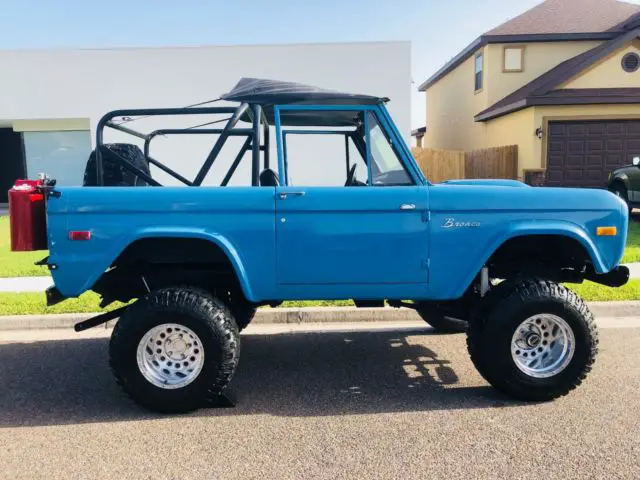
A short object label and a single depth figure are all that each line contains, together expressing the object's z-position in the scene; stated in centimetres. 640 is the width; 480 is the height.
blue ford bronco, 379
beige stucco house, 1619
